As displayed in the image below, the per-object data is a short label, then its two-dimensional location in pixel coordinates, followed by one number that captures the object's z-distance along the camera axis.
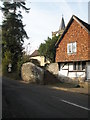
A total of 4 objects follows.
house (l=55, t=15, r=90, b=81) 12.23
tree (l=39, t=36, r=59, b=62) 19.56
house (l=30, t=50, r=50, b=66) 25.61
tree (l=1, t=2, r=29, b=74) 20.67
